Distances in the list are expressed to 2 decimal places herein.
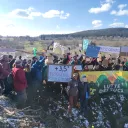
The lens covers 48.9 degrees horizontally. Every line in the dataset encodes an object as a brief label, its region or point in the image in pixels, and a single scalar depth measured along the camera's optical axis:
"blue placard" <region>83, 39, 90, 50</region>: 8.57
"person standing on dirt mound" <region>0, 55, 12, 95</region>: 5.22
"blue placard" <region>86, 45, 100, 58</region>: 7.50
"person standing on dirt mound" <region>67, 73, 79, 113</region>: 5.49
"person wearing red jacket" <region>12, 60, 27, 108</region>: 4.82
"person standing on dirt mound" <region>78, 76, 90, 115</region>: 5.64
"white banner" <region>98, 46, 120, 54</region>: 8.38
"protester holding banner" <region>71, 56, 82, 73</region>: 6.32
